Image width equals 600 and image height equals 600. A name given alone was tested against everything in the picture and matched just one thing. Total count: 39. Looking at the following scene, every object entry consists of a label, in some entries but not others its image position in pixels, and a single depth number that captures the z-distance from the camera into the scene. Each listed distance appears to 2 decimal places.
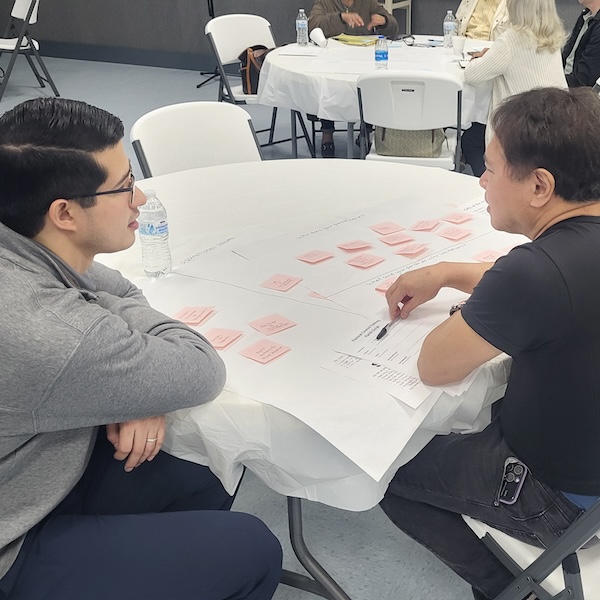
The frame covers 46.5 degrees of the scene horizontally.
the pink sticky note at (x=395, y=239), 1.78
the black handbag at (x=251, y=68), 4.71
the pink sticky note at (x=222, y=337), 1.35
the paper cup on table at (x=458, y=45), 4.28
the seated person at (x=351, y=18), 5.26
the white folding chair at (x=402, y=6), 6.41
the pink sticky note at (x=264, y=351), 1.30
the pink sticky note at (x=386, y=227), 1.84
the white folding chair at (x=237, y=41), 4.69
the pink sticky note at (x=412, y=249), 1.71
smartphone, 1.24
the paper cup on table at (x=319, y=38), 4.62
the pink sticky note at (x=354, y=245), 1.74
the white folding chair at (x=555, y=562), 1.05
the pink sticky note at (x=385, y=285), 1.53
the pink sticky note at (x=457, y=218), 1.89
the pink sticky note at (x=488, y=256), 1.66
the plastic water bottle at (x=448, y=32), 4.49
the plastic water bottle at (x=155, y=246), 1.65
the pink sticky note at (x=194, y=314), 1.44
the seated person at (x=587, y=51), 4.14
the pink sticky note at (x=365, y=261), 1.65
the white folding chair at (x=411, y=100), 3.18
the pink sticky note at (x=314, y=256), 1.68
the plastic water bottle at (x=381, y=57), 4.03
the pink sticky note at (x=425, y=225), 1.85
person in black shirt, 1.08
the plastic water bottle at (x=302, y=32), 4.54
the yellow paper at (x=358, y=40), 4.65
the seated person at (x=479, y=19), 4.91
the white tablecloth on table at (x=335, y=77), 3.76
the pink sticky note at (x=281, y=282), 1.55
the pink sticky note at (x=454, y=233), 1.79
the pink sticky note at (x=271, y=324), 1.39
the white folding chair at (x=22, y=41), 6.21
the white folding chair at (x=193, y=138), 2.52
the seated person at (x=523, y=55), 3.42
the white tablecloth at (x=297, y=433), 1.13
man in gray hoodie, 1.04
